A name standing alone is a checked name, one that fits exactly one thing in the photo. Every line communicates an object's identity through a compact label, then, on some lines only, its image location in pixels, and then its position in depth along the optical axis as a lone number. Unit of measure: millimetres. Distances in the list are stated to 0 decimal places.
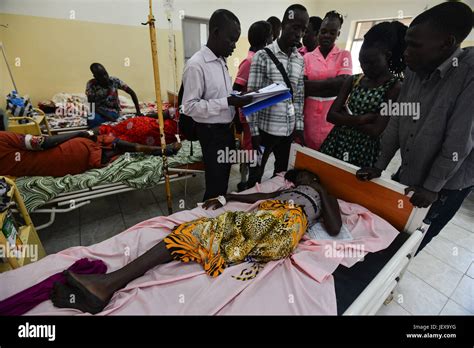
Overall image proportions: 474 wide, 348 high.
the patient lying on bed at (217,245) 1049
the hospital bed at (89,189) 1877
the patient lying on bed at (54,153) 1962
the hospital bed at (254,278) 1028
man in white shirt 1603
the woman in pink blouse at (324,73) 1992
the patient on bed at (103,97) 3396
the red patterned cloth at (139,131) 2653
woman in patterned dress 1454
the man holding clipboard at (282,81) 1750
